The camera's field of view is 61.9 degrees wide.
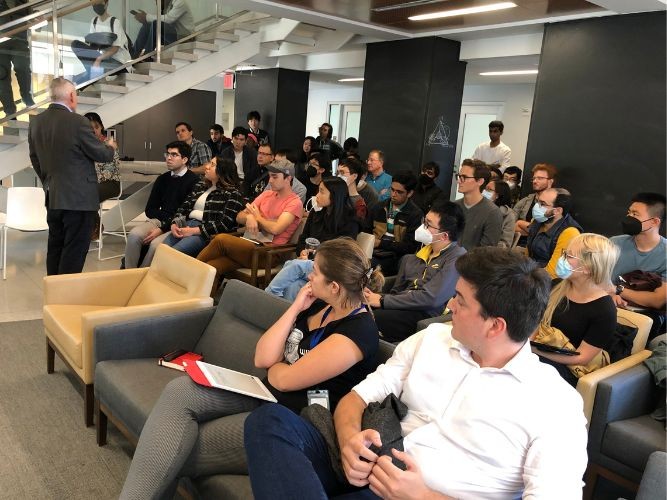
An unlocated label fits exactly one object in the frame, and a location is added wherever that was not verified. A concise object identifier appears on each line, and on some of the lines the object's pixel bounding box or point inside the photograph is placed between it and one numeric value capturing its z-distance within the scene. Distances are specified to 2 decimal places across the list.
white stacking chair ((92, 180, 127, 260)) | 6.24
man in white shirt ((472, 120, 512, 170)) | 7.72
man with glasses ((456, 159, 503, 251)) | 4.47
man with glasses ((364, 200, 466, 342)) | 3.36
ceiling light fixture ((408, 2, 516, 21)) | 5.36
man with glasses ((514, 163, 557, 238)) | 5.27
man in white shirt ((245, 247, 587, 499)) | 1.46
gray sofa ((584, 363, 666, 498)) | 2.34
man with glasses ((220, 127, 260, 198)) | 7.78
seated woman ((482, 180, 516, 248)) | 4.99
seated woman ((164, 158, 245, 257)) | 4.91
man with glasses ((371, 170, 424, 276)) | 4.58
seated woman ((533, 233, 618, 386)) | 2.56
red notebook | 2.72
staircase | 6.07
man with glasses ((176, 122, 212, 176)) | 6.93
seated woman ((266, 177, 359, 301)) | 4.32
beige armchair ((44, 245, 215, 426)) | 2.80
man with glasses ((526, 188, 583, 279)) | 4.35
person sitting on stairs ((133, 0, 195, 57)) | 7.06
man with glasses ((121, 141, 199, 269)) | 5.11
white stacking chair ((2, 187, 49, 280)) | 5.57
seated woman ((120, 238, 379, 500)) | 1.88
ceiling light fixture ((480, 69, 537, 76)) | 8.72
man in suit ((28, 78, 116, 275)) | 4.24
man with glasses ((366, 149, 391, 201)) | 6.45
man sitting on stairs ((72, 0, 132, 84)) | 6.45
